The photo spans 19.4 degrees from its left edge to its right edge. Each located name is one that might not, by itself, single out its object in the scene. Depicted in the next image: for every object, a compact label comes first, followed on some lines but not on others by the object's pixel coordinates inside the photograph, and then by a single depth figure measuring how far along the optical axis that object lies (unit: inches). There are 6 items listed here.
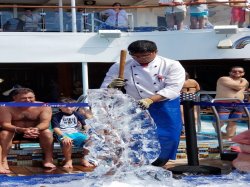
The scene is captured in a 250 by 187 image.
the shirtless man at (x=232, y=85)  426.5
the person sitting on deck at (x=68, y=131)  300.2
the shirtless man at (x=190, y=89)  431.8
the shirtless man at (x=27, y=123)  285.0
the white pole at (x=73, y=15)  700.7
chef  255.9
